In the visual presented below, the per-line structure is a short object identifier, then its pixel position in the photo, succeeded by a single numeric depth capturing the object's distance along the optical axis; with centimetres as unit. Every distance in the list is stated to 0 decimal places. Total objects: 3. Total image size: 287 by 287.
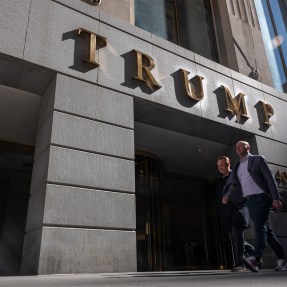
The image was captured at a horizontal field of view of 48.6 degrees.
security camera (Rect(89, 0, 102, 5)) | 659
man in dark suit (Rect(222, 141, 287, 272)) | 405
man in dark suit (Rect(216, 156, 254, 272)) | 436
